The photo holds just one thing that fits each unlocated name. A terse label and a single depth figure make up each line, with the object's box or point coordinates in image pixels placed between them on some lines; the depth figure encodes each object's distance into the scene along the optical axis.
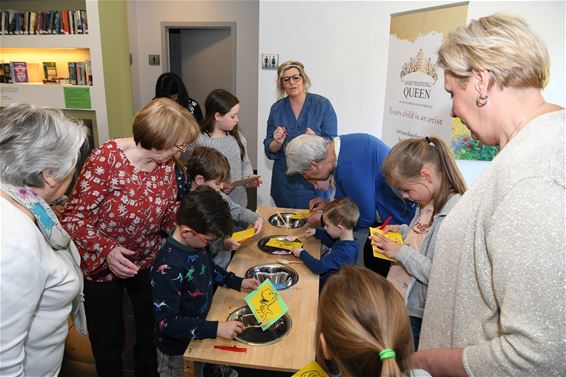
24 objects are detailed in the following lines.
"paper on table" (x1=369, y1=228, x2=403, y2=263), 1.65
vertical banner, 2.48
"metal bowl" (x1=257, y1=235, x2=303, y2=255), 2.12
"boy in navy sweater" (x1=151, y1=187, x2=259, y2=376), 1.40
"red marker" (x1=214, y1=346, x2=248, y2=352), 1.36
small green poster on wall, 4.18
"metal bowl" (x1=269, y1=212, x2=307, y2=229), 2.55
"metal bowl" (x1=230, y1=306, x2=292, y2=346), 1.42
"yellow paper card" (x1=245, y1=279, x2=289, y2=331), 1.45
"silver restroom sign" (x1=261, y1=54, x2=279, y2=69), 3.99
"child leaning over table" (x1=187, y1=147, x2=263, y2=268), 2.15
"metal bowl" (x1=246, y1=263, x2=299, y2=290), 1.87
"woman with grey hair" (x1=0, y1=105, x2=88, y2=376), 0.88
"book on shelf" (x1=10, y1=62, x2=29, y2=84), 4.46
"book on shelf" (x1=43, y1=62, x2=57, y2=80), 4.53
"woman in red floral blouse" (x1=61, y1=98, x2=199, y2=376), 1.58
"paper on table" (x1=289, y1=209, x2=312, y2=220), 2.63
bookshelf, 4.04
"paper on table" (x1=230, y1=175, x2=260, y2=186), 2.47
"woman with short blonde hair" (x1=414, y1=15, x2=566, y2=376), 0.73
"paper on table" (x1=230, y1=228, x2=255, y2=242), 1.98
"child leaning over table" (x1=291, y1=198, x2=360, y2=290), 1.91
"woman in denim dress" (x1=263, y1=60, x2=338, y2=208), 3.02
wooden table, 1.32
